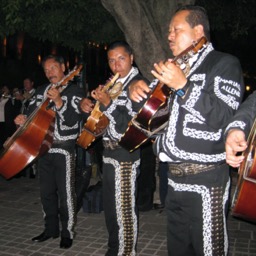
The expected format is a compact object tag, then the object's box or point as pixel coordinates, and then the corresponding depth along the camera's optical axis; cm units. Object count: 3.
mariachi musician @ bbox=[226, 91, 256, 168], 196
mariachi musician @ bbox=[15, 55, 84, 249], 430
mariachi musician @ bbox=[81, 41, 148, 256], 350
